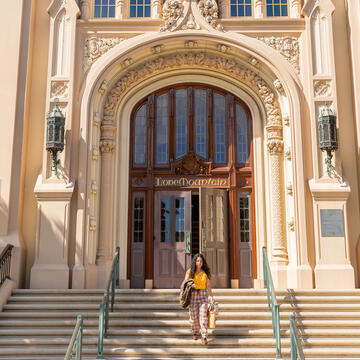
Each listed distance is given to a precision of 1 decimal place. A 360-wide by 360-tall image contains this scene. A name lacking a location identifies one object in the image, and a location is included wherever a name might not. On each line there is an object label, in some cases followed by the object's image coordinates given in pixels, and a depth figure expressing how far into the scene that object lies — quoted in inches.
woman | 346.6
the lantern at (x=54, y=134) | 459.8
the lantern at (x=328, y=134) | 458.6
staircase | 342.6
